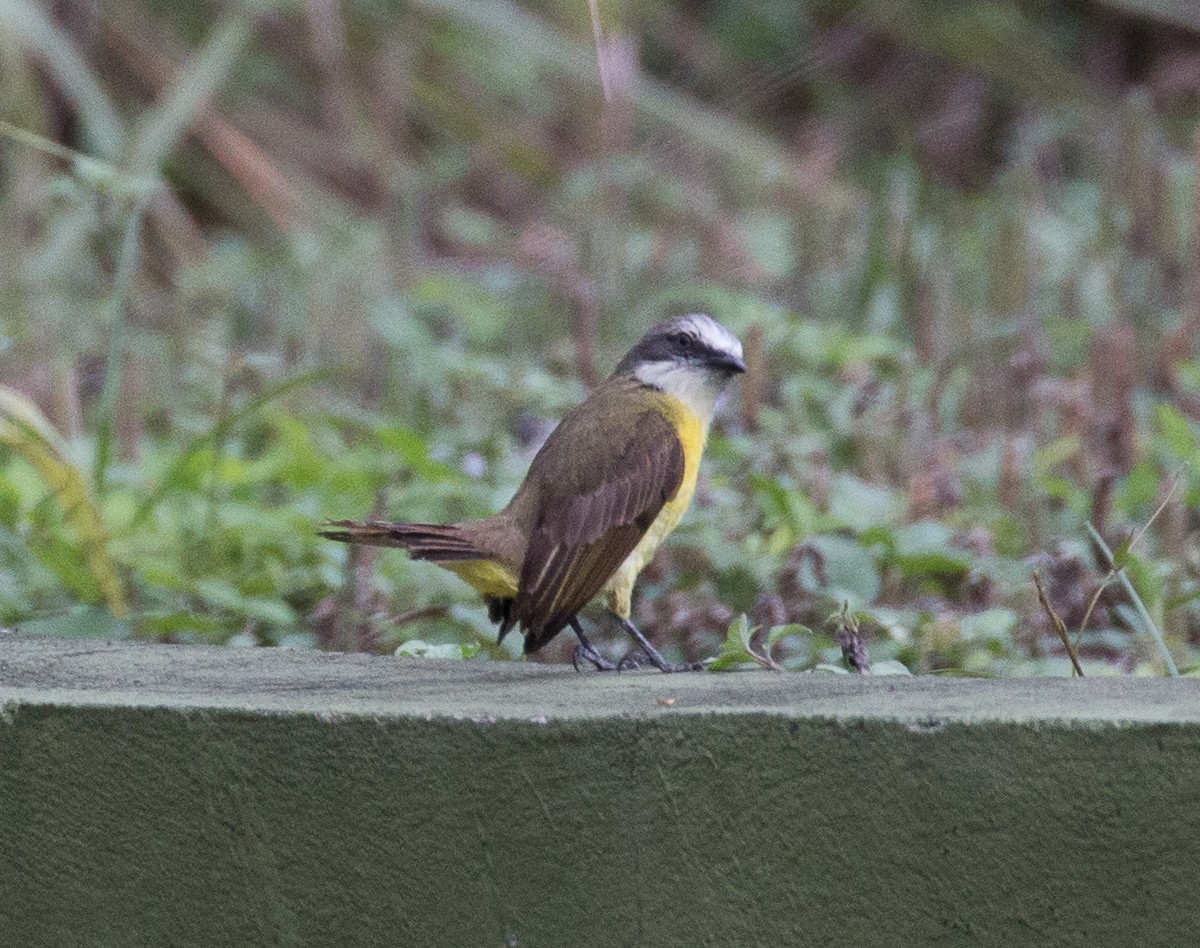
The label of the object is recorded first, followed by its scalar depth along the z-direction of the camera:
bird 5.49
